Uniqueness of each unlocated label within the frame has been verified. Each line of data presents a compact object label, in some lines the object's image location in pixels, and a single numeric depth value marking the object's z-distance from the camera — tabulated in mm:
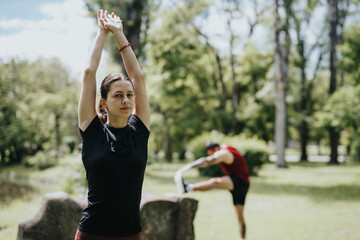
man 6133
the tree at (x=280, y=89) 21109
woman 1911
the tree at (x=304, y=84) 29719
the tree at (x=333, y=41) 19852
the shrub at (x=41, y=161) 24500
